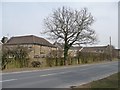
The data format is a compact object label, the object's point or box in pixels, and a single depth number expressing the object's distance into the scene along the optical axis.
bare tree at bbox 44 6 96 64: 20.78
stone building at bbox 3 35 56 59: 31.44
